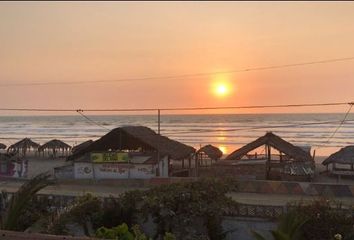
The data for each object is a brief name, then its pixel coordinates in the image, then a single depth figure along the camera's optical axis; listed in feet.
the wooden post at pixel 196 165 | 86.02
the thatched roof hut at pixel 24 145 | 149.19
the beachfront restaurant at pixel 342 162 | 93.92
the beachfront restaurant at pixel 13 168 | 90.89
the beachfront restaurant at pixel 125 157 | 82.28
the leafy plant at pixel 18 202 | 30.01
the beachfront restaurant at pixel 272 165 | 84.07
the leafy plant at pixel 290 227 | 27.04
